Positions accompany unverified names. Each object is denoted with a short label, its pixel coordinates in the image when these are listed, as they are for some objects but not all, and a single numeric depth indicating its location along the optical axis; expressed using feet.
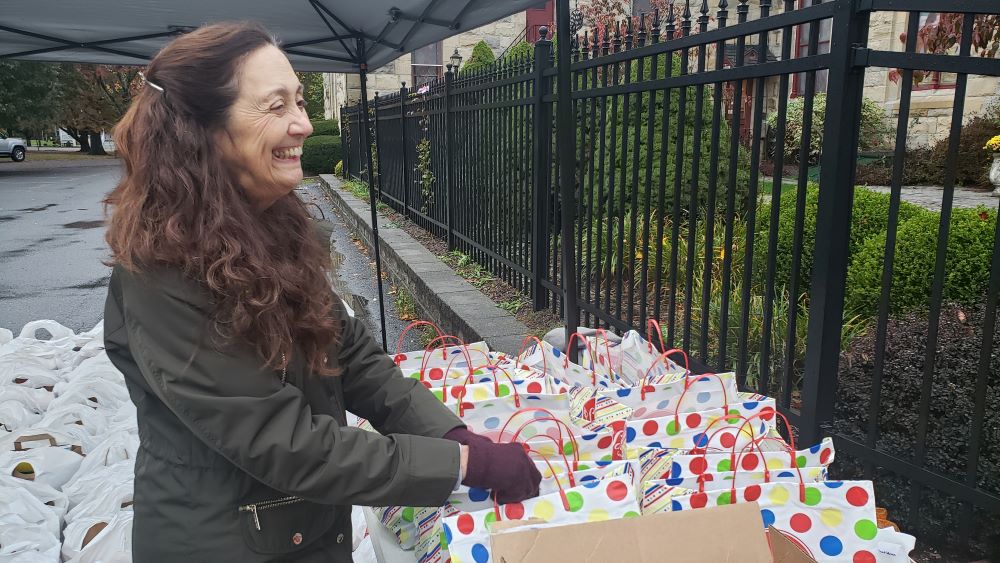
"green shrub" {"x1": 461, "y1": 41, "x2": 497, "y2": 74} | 64.05
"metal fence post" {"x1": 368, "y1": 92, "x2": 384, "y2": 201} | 45.53
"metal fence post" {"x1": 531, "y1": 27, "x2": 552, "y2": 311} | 18.07
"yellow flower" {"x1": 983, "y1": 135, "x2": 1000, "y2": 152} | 28.60
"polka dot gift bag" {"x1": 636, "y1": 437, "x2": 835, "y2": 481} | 5.92
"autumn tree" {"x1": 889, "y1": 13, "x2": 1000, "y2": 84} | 13.77
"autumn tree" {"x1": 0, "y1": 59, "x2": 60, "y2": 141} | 99.55
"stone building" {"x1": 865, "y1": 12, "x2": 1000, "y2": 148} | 40.11
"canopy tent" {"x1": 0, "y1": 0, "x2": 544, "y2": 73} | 13.15
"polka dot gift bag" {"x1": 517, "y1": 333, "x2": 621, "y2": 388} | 8.20
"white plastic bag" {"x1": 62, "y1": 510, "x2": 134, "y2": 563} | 7.54
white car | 120.88
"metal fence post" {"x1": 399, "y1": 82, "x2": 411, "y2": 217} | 36.27
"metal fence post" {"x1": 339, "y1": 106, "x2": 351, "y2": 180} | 64.49
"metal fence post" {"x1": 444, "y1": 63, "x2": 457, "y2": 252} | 27.22
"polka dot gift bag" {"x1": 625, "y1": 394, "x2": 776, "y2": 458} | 6.57
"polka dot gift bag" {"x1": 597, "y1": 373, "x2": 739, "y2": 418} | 7.18
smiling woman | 4.55
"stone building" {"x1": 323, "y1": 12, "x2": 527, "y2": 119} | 73.61
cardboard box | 4.72
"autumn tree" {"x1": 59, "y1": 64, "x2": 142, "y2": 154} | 135.57
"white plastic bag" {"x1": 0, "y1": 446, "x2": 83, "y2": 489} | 9.09
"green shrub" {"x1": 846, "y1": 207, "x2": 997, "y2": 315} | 12.09
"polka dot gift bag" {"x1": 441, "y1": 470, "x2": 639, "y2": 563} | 5.12
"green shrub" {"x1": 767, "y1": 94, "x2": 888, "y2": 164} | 39.17
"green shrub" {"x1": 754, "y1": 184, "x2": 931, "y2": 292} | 16.97
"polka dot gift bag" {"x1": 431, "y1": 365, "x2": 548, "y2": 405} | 7.47
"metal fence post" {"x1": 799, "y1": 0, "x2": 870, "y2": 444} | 8.05
